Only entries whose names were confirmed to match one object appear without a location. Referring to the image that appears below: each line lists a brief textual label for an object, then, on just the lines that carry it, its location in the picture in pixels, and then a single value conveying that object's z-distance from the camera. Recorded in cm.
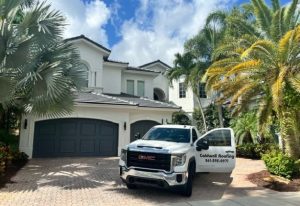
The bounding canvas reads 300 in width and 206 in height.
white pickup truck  603
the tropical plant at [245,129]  1377
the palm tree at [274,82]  809
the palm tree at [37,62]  781
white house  1244
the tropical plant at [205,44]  1724
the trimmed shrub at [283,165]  820
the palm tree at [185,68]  1813
